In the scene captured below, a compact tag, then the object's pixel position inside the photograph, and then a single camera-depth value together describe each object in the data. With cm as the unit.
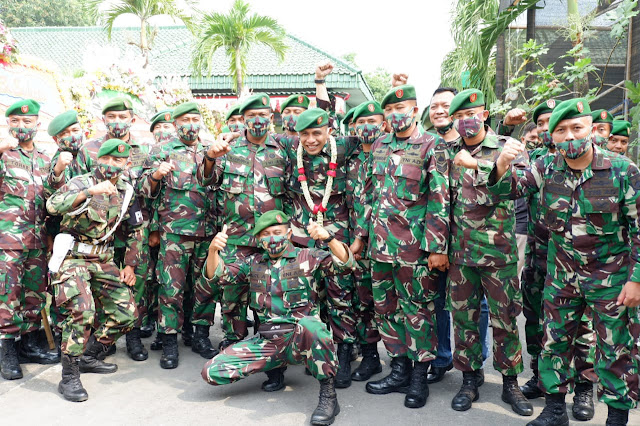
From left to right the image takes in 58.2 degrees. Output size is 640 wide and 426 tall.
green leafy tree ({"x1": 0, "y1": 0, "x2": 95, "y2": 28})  3328
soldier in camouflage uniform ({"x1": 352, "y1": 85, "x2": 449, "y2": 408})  443
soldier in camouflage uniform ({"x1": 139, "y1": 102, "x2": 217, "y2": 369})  545
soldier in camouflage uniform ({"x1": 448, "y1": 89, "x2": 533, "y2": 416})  424
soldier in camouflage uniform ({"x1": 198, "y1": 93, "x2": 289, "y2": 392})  523
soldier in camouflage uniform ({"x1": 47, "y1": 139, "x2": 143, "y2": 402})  459
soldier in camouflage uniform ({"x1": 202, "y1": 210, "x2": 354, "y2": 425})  439
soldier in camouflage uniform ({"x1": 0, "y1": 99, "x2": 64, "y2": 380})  499
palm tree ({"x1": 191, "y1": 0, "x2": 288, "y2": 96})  1348
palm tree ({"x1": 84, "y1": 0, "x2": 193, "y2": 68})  1339
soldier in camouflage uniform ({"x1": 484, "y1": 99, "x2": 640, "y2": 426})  362
